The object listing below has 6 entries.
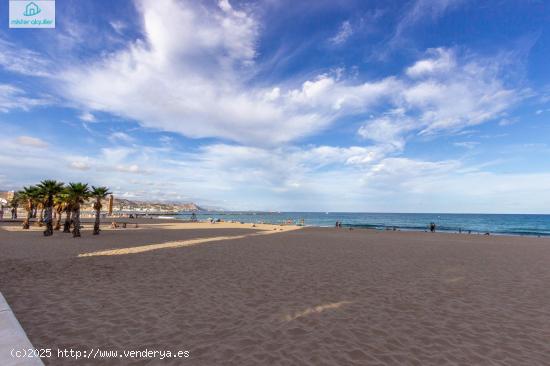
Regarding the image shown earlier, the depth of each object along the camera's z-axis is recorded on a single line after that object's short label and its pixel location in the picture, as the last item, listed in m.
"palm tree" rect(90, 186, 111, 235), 28.69
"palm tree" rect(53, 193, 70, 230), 30.66
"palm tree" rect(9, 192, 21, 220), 59.10
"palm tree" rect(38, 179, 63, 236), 26.69
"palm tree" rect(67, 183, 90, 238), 26.20
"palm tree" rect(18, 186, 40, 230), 34.75
